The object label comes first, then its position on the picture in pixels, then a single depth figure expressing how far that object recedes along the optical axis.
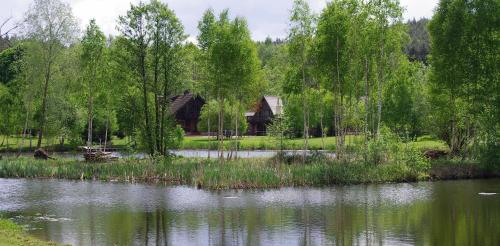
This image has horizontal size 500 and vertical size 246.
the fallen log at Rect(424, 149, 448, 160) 46.34
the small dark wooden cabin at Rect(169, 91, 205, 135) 108.81
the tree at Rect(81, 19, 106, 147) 53.62
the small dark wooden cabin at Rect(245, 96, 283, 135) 107.31
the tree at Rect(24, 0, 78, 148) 53.97
